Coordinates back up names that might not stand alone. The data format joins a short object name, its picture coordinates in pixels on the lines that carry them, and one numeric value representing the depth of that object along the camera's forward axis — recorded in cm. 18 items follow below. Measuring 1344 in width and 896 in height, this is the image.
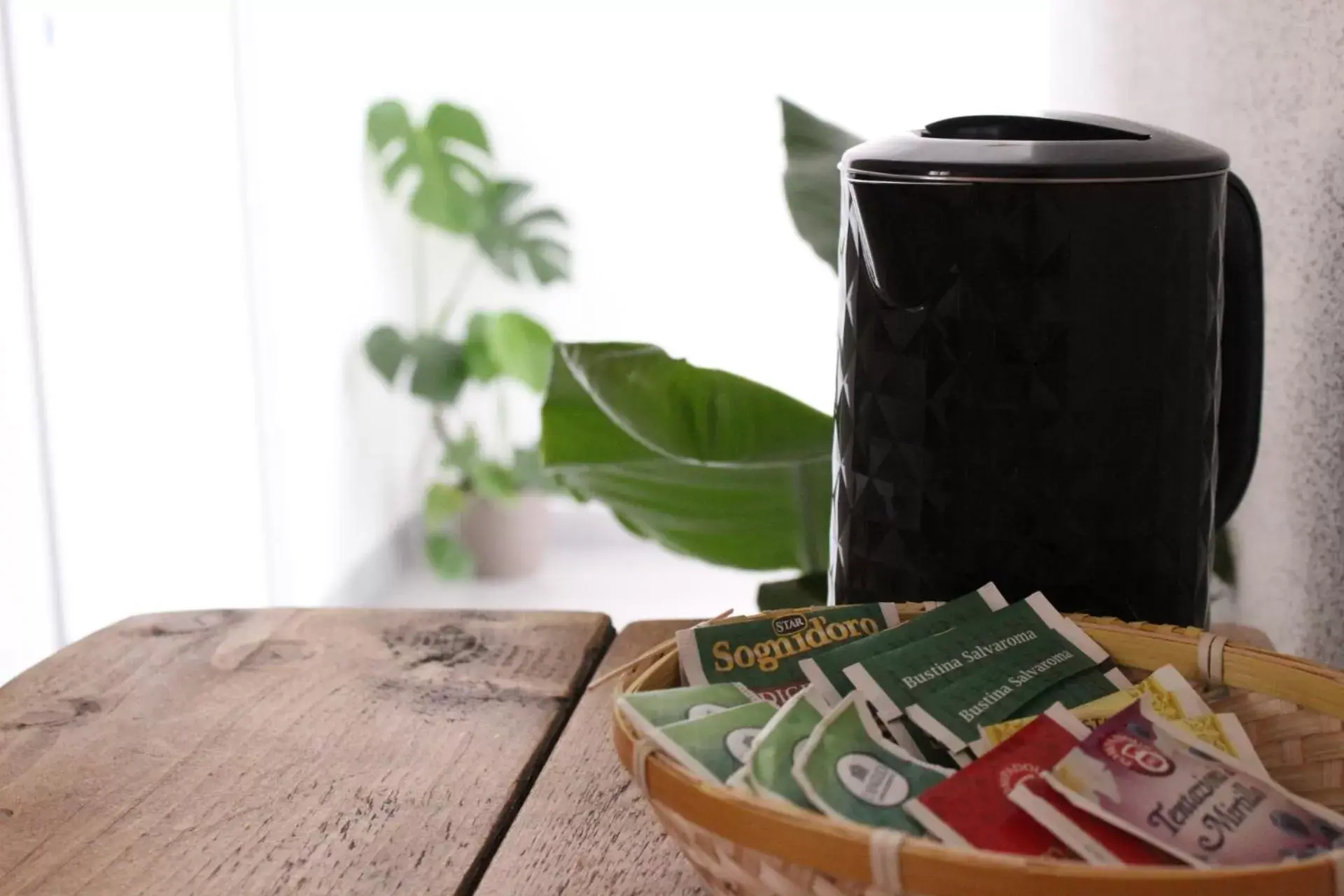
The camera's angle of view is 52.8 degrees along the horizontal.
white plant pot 313
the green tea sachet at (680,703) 45
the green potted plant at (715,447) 80
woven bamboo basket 33
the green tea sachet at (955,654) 48
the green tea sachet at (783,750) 41
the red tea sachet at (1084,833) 37
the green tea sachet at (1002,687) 48
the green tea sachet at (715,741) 42
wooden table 50
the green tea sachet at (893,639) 49
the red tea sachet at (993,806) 38
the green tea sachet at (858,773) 40
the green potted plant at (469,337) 297
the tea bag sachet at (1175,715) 46
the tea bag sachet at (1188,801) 38
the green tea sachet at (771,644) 51
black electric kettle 53
